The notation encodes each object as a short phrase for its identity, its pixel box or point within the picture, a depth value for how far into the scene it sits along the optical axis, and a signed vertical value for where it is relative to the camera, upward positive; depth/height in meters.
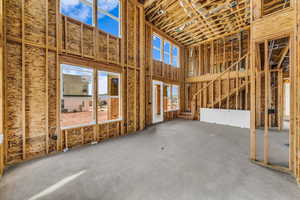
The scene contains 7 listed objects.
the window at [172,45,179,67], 9.29 +3.39
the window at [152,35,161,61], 7.59 +3.33
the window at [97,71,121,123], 4.71 +0.14
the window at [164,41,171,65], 8.55 +3.35
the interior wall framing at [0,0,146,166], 2.97 +0.86
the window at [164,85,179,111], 8.79 +0.16
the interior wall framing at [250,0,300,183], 2.33 +1.10
